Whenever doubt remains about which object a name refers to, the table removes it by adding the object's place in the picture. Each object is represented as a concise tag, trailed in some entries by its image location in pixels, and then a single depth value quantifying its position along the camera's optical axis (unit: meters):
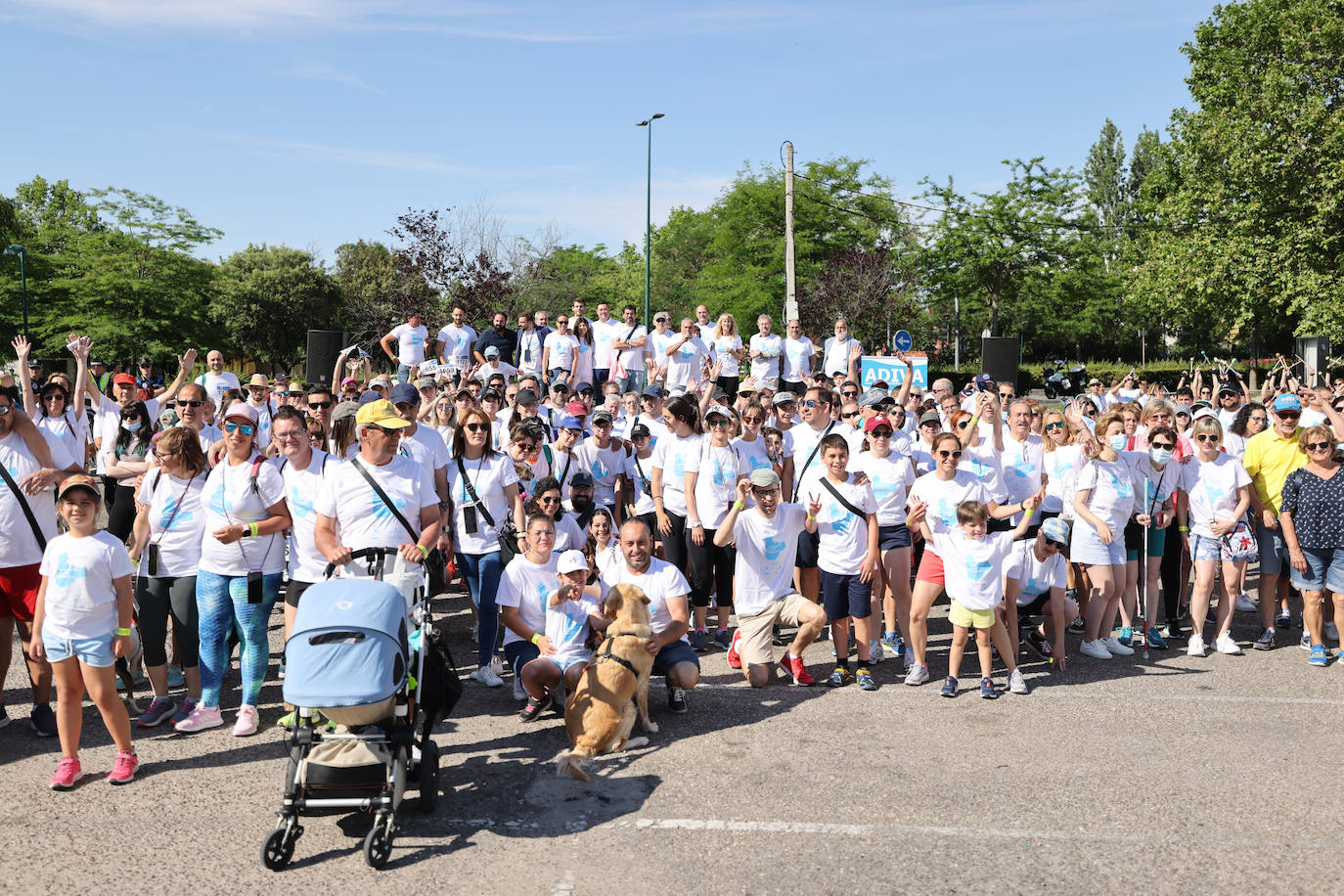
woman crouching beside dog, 6.43
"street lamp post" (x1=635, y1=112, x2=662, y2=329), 38.03
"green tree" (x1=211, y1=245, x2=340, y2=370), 54.91
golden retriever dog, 5.79
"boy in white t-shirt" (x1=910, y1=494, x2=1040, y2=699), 6.93
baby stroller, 4.48
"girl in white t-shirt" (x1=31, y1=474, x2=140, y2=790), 5.27
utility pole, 26.37
